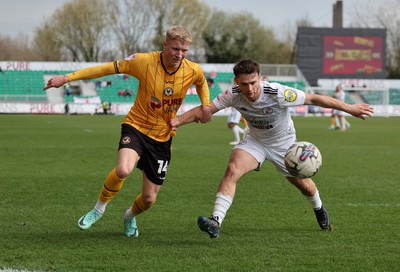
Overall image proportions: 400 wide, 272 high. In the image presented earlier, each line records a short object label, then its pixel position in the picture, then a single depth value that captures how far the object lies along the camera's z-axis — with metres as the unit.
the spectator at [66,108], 49.03
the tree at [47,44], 72.75
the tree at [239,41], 76.19
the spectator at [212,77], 57.16
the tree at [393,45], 75.31
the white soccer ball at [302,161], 6.78
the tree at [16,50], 63.47
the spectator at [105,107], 49.21
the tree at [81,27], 71.31
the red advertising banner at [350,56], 55.16
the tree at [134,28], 74.75
